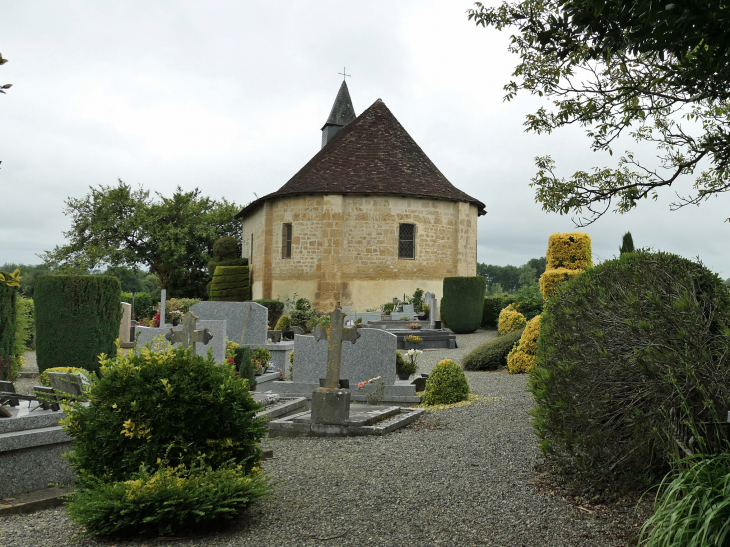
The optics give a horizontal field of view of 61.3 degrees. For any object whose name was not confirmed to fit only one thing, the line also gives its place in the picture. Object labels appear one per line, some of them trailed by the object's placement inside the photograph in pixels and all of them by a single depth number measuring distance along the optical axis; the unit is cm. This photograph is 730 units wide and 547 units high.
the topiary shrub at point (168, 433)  413
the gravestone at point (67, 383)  564
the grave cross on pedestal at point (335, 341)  797
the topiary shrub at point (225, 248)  3369
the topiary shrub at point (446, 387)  962
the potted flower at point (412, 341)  1731
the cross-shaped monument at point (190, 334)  719
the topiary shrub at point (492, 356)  1380
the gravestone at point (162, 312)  1443
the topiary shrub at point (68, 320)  1041
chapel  2492
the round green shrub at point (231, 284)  2941
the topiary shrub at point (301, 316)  2220
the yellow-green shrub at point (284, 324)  2084
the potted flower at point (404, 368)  1106
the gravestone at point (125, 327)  1675
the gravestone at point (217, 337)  983
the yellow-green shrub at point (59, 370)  718
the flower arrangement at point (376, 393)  962
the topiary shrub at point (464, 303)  2264
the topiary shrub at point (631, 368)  407
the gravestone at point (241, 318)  1270
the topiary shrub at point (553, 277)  1463
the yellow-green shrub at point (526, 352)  1262
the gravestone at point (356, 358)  1009
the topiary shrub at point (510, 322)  1725
